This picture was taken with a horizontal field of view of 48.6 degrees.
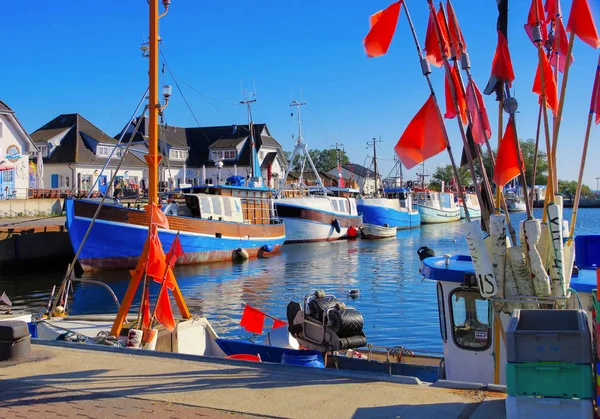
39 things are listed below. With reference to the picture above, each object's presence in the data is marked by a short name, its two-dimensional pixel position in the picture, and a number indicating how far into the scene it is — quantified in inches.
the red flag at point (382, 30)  288.5
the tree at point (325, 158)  5319.9
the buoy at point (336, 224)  2066.9
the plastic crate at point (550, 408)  196.2
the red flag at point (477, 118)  278.5
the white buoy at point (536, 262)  245.4
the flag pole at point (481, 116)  277.3
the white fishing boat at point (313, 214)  1972.2
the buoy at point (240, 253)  1461.6
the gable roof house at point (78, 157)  2250.2
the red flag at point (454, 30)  291.0
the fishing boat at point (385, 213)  2445.9
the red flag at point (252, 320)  476.7
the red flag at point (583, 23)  259.6
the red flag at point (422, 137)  282.7
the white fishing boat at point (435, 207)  3093.0
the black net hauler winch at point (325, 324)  373.1
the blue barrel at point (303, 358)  344.8
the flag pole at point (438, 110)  276.8
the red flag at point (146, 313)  394.3
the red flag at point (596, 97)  273.3
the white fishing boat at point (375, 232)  2182.6
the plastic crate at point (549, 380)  197.8
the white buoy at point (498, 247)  251.0
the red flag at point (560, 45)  288.4
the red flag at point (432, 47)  303.6
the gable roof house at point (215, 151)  2819.9
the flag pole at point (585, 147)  271.0
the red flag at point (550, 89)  273.9
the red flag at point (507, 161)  266.1
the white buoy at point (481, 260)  252.8
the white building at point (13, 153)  1845.5
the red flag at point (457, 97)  298.4
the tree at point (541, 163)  3671.8
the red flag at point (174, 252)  399.0
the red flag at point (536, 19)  272.1
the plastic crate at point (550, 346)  198.5
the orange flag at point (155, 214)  402.3
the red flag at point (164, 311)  378.9
